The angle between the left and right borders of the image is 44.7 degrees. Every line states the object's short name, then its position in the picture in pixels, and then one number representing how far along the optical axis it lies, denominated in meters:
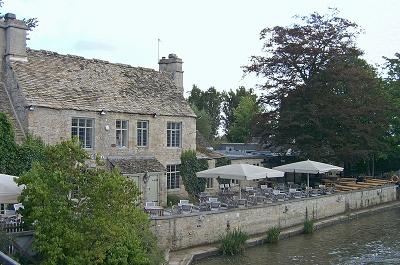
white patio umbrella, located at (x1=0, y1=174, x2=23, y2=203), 13.59
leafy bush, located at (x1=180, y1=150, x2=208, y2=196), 29.84
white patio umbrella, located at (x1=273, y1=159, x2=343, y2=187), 29.25
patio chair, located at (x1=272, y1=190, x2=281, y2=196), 25.76
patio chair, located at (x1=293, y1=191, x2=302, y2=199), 26.98
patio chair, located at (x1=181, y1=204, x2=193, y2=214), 20.44
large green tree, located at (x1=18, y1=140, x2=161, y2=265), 12.63
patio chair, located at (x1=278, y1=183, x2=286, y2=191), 30.03
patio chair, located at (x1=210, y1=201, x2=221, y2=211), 21.66
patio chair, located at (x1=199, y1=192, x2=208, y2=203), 24.61
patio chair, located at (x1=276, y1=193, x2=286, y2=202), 25.80
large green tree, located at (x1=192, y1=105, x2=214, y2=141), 67.62
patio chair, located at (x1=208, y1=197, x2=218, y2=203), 22.81
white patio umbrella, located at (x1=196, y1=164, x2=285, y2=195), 23.27
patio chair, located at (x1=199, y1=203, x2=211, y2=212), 21.21
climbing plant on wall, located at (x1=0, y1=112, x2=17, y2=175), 20.62
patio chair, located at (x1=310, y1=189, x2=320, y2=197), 28.13
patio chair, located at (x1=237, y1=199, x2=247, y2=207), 22.58
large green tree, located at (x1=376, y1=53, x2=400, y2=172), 41.75
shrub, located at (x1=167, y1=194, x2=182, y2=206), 27.77
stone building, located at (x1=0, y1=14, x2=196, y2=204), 23.31
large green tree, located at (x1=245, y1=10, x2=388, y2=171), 36.91
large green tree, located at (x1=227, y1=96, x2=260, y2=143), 65.62
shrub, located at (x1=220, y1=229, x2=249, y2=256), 19.42
